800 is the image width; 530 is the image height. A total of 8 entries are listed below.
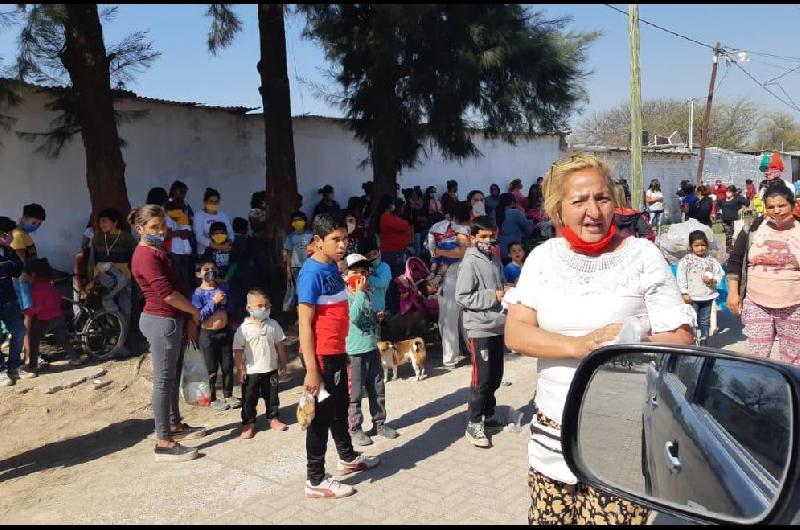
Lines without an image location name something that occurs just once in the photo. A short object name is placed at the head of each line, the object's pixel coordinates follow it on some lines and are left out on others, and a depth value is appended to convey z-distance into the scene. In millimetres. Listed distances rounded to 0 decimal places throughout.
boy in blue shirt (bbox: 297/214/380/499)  4152
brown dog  6926
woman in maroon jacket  4859
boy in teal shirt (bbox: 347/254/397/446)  5266
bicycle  7254
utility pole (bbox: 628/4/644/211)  15086
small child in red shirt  6895
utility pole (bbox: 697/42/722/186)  28805
